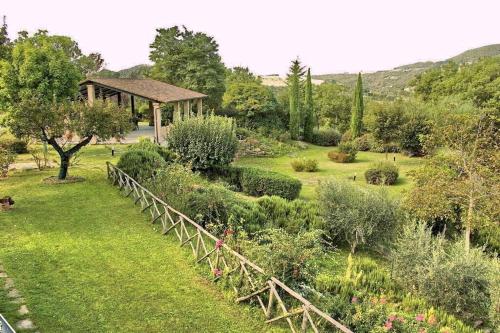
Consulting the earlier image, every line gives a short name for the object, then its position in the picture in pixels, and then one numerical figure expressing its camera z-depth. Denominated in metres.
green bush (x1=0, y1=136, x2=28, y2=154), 25.39
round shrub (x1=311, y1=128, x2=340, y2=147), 43.00
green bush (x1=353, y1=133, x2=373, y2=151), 38.69
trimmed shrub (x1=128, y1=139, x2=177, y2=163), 20.86
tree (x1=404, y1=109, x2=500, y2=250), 12.83
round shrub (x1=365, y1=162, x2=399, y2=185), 23.59
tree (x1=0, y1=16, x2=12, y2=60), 26.58
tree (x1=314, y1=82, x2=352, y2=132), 53.56
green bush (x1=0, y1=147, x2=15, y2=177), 15.30
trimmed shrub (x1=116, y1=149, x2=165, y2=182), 17.17
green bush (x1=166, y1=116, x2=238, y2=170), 20.17
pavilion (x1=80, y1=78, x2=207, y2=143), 29.36
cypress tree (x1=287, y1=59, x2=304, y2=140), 41.84
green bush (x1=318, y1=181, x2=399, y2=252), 13.70
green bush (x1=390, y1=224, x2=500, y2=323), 9.55
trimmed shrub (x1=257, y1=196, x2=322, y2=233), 14.65
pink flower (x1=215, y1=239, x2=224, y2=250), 9.38
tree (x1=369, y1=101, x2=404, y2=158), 31.64
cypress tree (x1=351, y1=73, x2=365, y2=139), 41.06
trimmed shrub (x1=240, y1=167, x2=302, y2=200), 18.86
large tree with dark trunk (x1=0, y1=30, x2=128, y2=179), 16.48
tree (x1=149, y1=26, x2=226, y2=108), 43.25
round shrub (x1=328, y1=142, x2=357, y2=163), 31.62
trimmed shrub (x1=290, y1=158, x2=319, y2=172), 27.81
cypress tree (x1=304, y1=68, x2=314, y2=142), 43.23
